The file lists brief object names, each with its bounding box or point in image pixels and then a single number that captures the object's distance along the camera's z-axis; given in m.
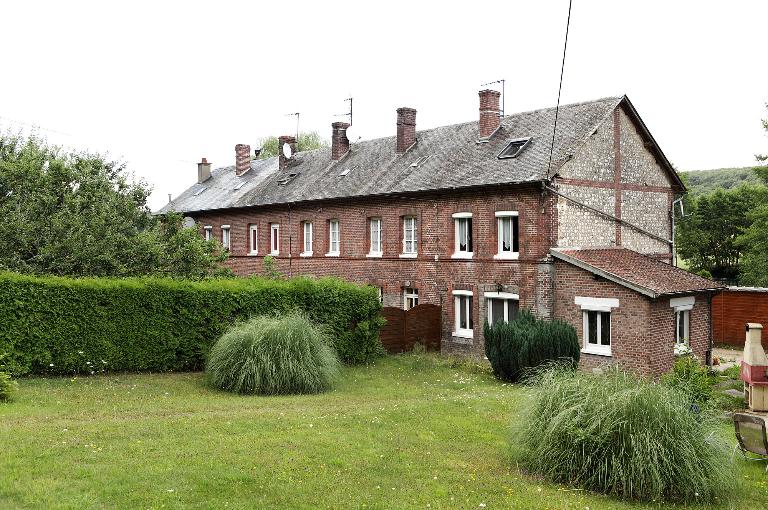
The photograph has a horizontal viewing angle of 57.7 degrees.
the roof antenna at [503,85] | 26.38
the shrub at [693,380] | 11.82
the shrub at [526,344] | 18.27
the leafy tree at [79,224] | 19.75
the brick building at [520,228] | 20.48
